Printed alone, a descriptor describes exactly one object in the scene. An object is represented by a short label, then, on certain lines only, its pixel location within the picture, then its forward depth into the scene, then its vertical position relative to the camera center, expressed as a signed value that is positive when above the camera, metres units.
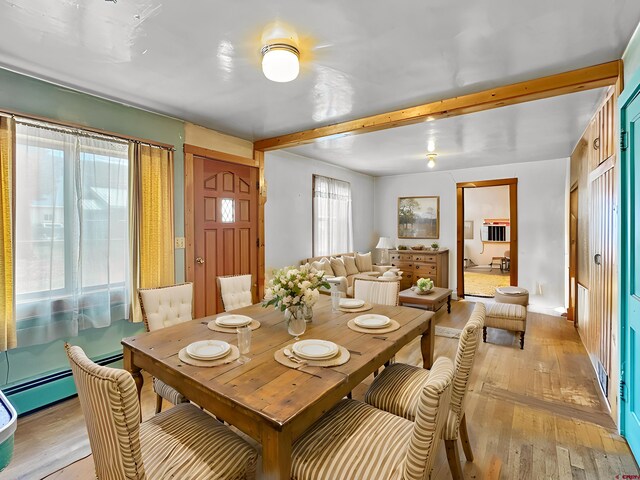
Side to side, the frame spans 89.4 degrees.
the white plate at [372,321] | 1.97 -0.51
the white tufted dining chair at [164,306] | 2.21 -0.48
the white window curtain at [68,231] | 2.36 +0.08
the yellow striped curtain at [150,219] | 2.96 +0.21
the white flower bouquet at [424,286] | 4.72 -0.68
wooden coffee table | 4.44 -0.82
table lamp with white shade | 6.72 -0.15
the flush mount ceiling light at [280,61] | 1.96 +1.10
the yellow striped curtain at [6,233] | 2.22 +0.06
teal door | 1.84 -0.15
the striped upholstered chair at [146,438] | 1.03 -0.84
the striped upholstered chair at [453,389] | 1.53 -0.83
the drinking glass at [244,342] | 1.56 -0.49
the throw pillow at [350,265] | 5.68 -0.44
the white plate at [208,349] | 1.51 -0.54
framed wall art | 6.68 +0.48
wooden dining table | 1.14 -0.59
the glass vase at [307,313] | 1.91 -0.46
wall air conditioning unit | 10.38 +0.31
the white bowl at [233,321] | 2.02 -0.52
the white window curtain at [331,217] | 5.65 +0.44
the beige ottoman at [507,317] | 3.60 -0.88
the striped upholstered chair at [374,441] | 1.05 -0.85
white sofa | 4.92 -0.48
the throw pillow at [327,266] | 5.09 -0.42
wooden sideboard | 6.14 -0.49
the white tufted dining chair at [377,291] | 2.83 -0.46
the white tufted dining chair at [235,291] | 2.77 -0.45
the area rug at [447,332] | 4.04 -1.18
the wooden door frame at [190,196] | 3.45 +0.47
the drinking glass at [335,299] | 2.36 -0.43
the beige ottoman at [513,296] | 4.42 -0.78
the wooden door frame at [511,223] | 5.80 +0.31
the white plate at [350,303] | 2.43 -0.48
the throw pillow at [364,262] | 6.02 -0.43
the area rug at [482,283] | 6.86 -1.06
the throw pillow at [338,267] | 5.31 -0.45
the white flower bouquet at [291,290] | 1.85 -0.29
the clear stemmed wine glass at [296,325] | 1.86 -0.49
